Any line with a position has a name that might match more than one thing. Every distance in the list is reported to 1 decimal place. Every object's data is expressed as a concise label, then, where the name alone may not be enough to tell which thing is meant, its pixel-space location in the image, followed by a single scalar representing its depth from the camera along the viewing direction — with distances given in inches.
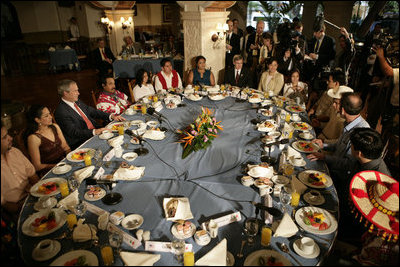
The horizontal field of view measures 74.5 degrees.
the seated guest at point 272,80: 199.6
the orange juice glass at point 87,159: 102.3
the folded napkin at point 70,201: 81.1
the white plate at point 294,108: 159.1
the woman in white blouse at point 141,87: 195.0
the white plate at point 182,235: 72.5
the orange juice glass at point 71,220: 74.5
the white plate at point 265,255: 64.8
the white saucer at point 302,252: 67.2
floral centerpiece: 112.0
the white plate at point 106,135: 125.3
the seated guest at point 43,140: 111.8
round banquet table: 70.9
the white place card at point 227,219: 74.9
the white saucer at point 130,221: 75.1
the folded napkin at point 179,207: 78.0
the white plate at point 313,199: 84.9
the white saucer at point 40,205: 82.0
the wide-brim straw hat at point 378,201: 70.8
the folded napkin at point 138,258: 63.8
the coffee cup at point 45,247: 66.4
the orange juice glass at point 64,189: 85.8
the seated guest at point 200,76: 222.5
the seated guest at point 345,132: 106.5
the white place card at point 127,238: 69.7
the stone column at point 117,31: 377.1
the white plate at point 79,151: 107.0
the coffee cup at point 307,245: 67.6
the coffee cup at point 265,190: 86.7
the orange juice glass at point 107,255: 64.4
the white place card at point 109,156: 106.5
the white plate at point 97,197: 85.6
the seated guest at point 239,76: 218.9
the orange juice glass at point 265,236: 69.8
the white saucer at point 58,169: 99.0
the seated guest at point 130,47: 341.9
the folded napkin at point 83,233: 70.9
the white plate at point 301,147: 113.9
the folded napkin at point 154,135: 124.6
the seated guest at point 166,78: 210.8
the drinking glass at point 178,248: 66.2
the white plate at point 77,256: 64.5
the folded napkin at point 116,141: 114.5
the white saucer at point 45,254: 65.8
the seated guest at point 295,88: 188.9
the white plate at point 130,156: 107.9
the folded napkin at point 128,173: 94.4
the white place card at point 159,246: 68.4
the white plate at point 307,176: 91.9
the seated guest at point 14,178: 66.4
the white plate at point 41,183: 87.0
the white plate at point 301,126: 135.2
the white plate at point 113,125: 134.3
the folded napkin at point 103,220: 75.1
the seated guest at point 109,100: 165.0
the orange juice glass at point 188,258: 63.8
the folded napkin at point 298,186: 89.1
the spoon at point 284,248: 68.8
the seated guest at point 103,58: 306.7
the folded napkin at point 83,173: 93.6
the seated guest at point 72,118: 133.6
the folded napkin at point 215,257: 64.0
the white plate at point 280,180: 92.5
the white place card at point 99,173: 93.7
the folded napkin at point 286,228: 72.2
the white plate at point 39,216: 73.2
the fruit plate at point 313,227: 74.2
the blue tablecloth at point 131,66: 311.0
